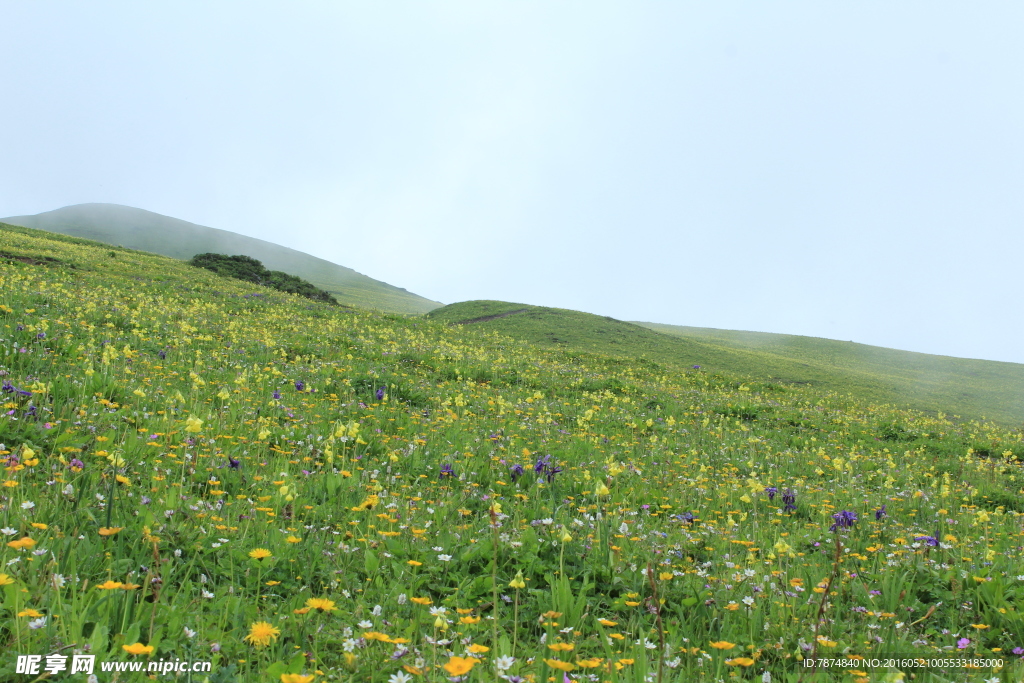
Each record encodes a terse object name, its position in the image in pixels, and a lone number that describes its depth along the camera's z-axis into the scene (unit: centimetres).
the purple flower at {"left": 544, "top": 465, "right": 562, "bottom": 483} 641
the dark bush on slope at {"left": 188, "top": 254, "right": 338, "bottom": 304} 4078
